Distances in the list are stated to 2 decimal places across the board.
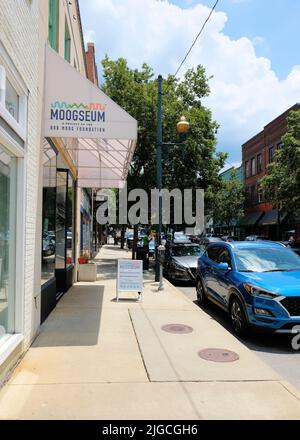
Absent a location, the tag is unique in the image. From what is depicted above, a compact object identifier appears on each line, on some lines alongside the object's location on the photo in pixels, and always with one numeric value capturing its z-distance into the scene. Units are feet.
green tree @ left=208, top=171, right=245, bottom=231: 150.71
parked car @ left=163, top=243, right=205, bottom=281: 46.50
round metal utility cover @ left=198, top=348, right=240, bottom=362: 18.63
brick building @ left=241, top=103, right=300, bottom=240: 121.19
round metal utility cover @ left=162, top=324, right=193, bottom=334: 23.75
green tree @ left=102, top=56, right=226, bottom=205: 59.31
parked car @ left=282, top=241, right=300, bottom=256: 48.63
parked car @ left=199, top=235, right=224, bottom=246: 119.34
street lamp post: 45.61
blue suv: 21.43
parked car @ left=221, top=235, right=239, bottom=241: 133.18
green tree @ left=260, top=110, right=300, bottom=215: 72.80
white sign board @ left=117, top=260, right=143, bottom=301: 33.71
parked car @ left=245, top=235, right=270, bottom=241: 114.73
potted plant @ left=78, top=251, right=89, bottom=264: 45.44
